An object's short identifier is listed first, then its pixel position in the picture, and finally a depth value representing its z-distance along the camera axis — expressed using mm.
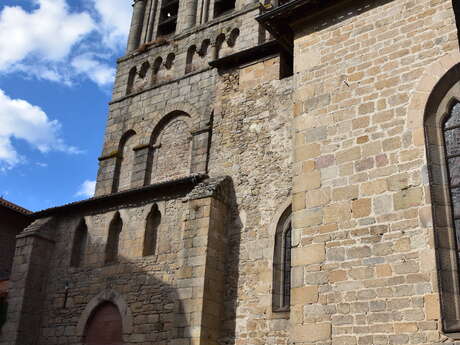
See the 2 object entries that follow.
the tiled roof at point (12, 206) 19653
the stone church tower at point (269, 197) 7457
